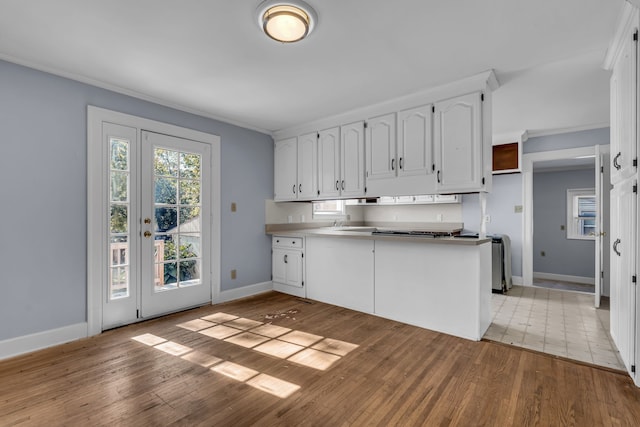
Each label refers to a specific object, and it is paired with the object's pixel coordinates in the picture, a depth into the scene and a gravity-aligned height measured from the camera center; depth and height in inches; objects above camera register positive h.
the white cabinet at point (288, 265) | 166.7 -30.3
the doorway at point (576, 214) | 152.5 -2.4
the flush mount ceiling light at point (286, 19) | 72.7 +48.1
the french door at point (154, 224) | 120.7 -5.4
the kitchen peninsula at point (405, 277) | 110.0 -27.7
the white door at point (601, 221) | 148.9 -4.9
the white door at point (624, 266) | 78.6 -15.9
